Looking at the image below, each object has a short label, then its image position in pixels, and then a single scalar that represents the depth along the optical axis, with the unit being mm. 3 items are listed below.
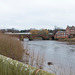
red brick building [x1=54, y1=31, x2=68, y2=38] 64812
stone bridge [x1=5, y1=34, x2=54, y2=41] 54288
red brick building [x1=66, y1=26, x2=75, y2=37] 69950
